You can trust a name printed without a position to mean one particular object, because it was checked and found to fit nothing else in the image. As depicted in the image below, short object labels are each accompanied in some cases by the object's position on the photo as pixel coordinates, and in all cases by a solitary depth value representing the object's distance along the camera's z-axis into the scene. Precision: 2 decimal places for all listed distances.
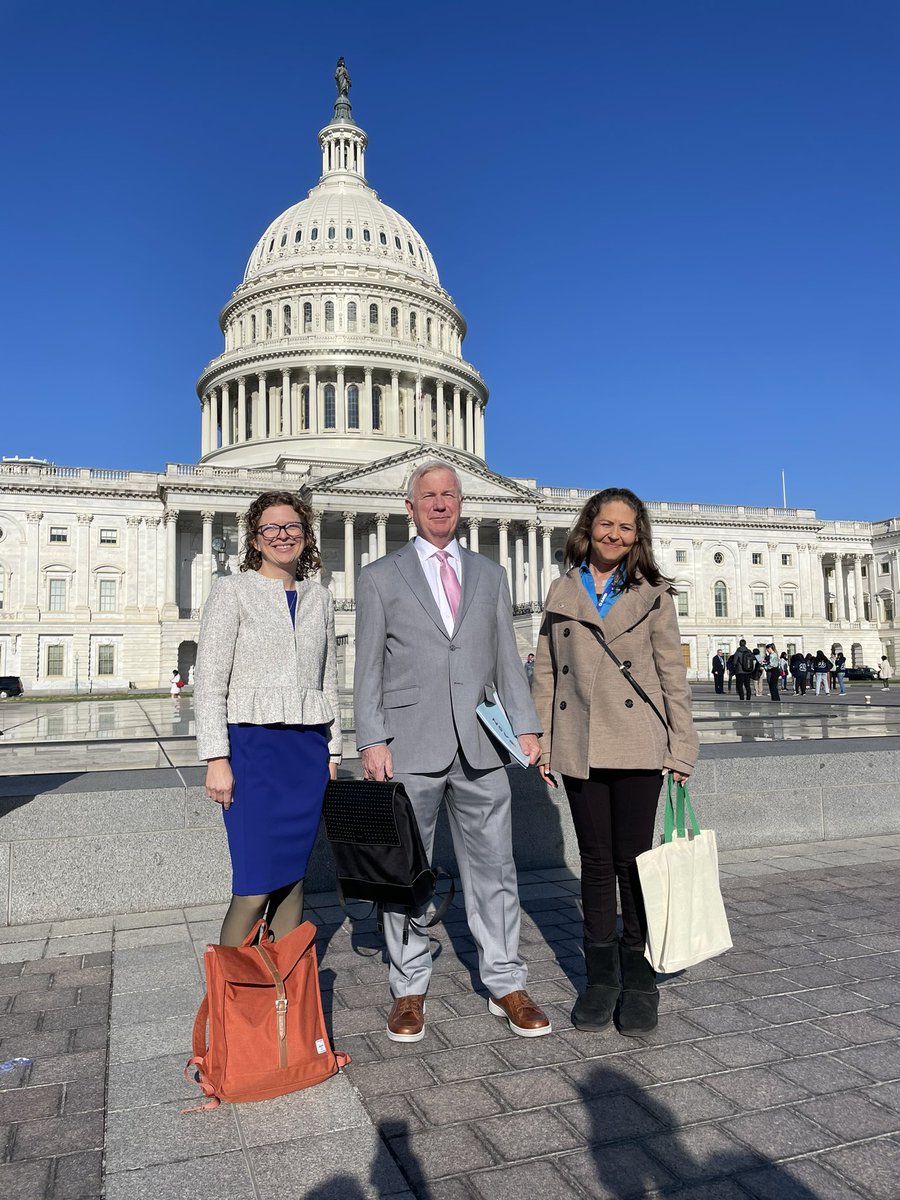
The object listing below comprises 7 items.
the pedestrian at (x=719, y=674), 33.84
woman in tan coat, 4.36
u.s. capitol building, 60.47
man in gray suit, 4.36
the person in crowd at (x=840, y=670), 35.94
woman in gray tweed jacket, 4.02
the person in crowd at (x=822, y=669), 33.38
